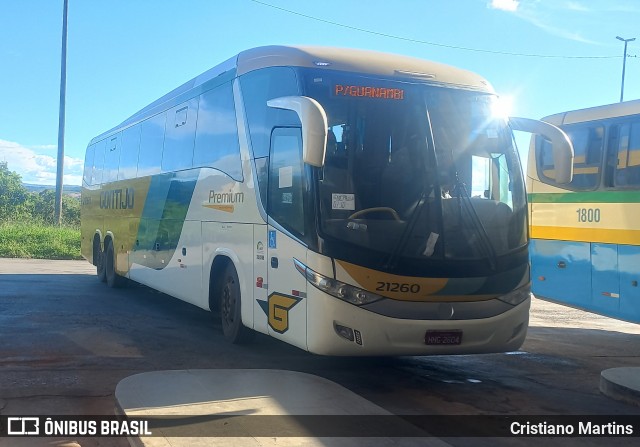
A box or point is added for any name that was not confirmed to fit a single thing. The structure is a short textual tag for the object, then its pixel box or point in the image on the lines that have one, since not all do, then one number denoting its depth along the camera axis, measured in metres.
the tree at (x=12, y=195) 45.10
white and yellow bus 6.56
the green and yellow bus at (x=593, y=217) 10.06
